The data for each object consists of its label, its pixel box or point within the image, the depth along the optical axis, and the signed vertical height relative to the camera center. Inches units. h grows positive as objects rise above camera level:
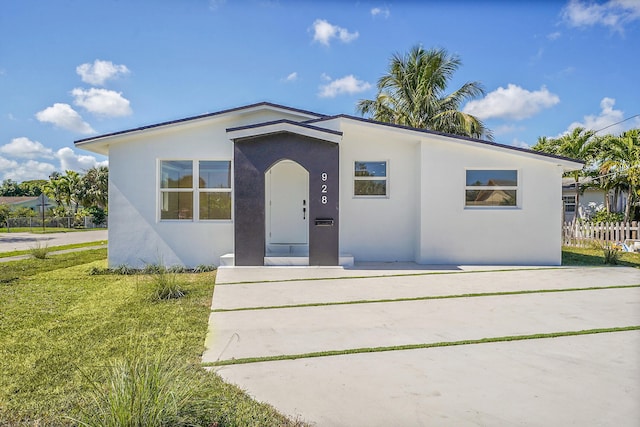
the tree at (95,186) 1690.5 +115.8
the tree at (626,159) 749.3 +114.2
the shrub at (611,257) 414.6 -49.3
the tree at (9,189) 2824.8 +170.0
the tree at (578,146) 881.5 +160.6
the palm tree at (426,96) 786.8 +262.2
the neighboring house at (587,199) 943.6 +36.4
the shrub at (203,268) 392.3 -60.5
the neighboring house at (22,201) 2153.1 +59.1
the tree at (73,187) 1710.1 +112.3
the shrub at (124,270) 386.9 -61.6
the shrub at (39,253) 503.0 -57.1
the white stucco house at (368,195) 398.6 +19.5
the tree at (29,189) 2908.5 +176.4
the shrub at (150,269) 380.2 -59.6
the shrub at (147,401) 88.7 -48.2
